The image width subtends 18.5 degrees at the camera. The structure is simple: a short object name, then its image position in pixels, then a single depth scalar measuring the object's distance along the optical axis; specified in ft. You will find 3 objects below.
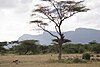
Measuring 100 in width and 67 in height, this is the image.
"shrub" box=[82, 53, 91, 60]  102.94
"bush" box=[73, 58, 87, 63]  92.49
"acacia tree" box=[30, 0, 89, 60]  107.24
